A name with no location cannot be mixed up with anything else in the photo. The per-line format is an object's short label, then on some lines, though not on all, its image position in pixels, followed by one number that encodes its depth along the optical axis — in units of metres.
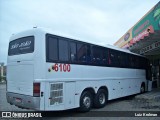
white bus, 5.19
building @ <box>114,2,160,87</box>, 8.69
